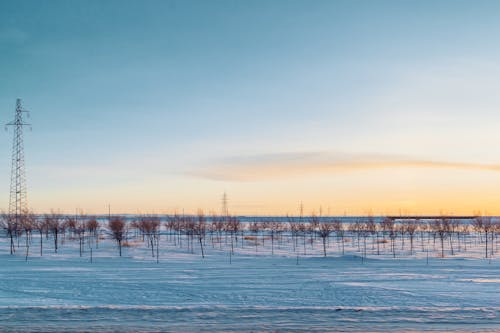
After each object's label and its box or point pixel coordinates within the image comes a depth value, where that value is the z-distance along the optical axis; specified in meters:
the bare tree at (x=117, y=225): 25.67
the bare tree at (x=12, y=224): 25.44
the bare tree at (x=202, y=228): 30.49
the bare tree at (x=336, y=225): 33.72
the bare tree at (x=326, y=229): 27.37
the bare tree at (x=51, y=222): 30.93
